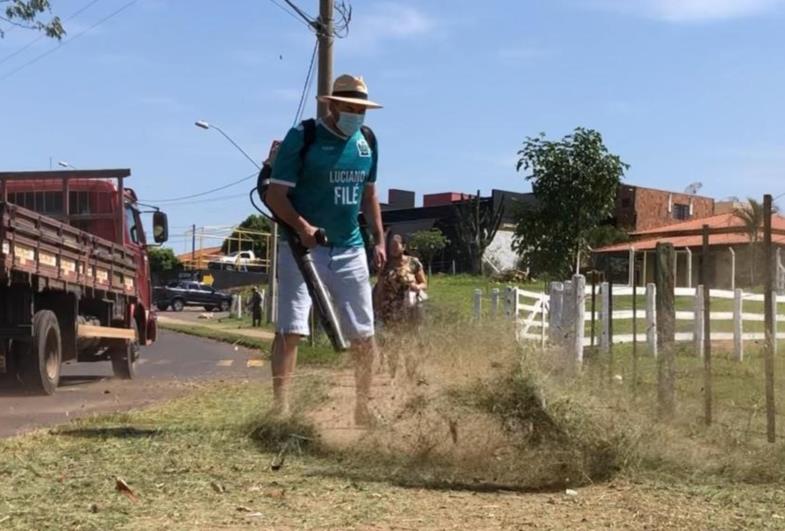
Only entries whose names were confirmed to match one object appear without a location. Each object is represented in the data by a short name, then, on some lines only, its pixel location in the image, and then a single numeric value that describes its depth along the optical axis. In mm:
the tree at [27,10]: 10625
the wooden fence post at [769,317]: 5301
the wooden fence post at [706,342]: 5805
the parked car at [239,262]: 73438
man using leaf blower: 5312
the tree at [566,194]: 21062
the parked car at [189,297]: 55906
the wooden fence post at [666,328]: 5871
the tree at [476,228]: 54594
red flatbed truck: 9828
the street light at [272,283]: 28716
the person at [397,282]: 9898
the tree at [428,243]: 53469
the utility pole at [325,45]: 16703
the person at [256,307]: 32562
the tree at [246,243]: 88375
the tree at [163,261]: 85188
